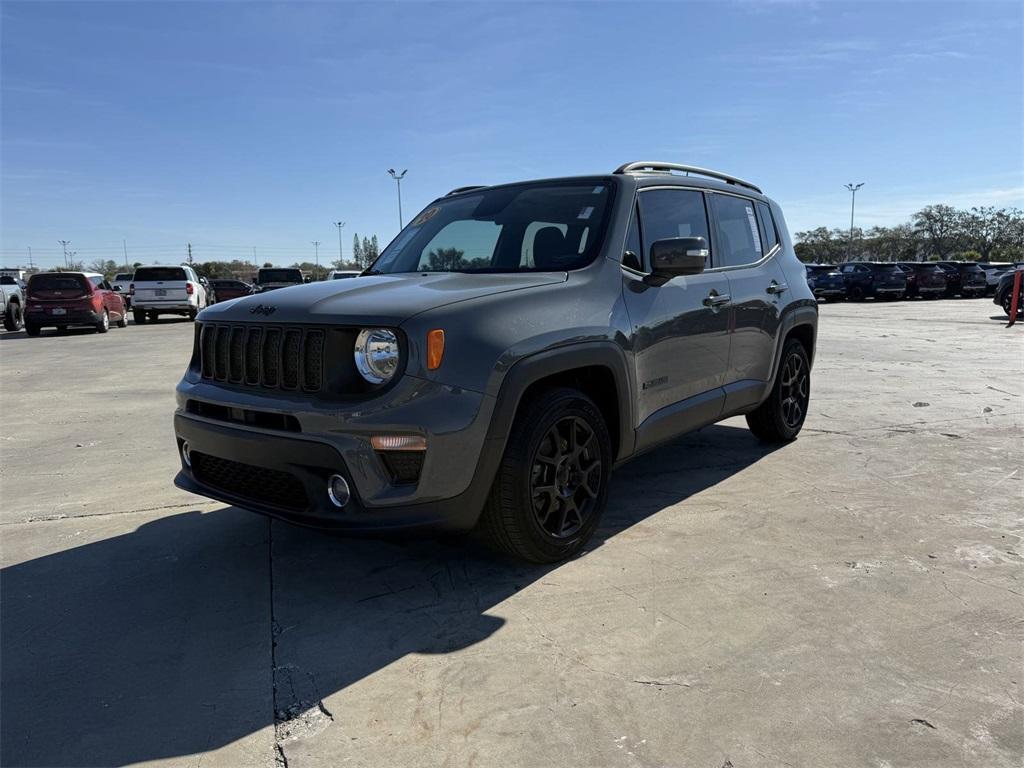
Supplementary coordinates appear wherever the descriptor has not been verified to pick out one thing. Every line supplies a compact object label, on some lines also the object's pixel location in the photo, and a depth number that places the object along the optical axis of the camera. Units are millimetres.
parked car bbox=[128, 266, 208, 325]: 22281
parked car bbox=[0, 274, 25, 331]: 20266
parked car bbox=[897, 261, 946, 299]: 30828
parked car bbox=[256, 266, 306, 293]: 27109
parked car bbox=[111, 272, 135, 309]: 32703
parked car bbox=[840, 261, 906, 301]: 30344
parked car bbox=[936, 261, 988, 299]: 31938
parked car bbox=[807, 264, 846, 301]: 31297
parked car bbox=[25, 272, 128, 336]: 17938
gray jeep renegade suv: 2924
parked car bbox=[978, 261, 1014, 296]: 33094
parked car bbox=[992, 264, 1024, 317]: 19984
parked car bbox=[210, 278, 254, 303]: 30031
